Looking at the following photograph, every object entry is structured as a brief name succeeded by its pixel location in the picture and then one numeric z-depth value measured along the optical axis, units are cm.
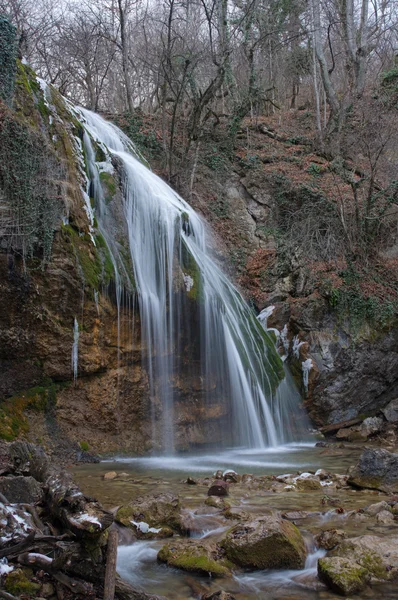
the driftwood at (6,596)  274
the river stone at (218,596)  341
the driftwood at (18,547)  304
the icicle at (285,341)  1201
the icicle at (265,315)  1236
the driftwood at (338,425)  1124
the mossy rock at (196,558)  386
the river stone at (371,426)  1078
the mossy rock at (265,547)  398
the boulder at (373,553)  375
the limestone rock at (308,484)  638
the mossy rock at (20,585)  296
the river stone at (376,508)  513
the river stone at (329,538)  423
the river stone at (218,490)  587
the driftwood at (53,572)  304
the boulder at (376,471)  627
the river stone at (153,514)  470
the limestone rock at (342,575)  354
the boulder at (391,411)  1112
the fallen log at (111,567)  293
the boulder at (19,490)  389
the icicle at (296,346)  1179
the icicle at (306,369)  1149
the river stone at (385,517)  484
